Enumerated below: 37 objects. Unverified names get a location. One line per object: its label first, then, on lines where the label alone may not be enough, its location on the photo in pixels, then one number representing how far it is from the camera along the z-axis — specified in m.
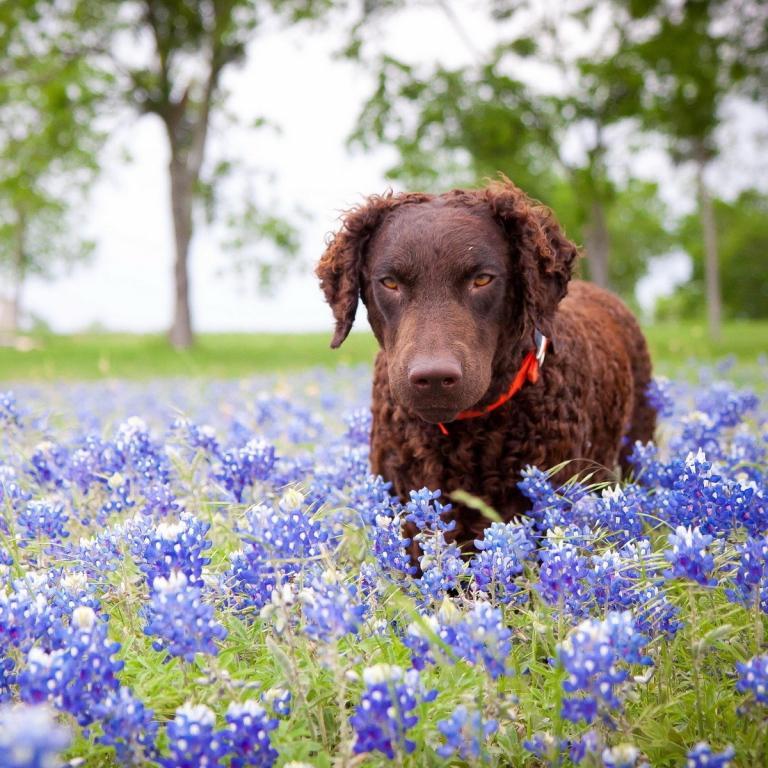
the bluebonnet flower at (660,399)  5.20
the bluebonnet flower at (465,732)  1.94
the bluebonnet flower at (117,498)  3.59
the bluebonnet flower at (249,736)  1.96
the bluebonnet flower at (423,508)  2.91
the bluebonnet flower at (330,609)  2.10
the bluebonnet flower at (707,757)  1.89
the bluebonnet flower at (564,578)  2.52
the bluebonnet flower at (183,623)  2.10
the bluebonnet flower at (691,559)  2.29
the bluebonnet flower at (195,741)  1.90
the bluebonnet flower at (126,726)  1.98
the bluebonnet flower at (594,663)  1.99
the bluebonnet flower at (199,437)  4.24
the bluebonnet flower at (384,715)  1.95
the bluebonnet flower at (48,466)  4.16
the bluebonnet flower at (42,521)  3.34
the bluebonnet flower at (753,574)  2.50
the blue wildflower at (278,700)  2.17
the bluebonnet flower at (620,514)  3.02
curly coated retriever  3.37
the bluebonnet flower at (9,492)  3.54
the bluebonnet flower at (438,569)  2.70
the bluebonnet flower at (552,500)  3.12
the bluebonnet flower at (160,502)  3.52
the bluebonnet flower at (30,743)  1.31
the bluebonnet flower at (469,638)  2.06
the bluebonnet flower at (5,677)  2.34
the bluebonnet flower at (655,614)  2.62
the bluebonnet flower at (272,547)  2.52
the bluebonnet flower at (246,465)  3.78
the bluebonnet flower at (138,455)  3.83
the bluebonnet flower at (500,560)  2.68
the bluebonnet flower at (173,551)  2.55
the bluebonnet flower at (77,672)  1.97
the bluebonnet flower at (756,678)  2.06
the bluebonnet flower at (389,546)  2.96
